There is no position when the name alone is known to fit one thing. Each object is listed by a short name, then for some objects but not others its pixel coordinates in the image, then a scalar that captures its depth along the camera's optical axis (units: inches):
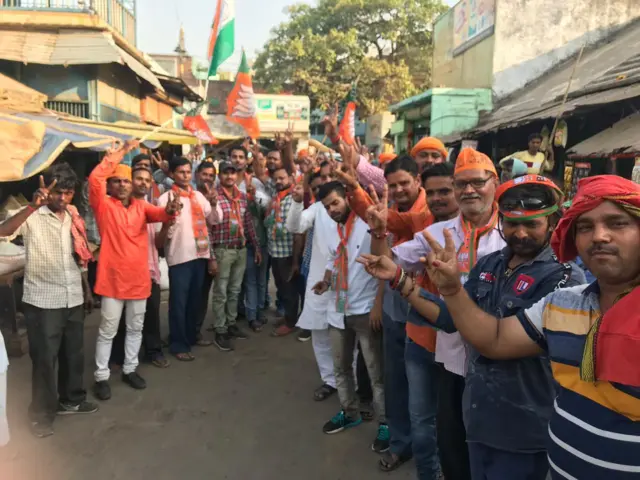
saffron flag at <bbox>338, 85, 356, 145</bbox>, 249.9
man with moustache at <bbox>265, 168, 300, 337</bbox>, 230.4
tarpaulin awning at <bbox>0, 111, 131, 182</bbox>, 181.9
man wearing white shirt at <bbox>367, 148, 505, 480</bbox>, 97.0
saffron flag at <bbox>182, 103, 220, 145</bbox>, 303.3
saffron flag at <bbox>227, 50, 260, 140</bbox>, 290.0
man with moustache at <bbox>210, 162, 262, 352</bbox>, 214.2
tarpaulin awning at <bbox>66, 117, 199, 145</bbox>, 276.5
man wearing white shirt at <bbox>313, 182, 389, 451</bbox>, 137.6
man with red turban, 51.4
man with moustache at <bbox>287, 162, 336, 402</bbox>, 153.8
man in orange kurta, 163.9
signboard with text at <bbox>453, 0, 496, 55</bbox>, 535.2
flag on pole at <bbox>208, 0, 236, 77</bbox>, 278.7
